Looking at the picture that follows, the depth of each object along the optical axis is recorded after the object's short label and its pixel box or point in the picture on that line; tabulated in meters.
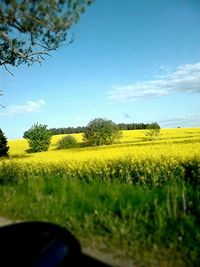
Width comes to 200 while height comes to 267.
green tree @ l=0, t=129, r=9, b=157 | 33.66
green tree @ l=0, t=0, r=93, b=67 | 8.84
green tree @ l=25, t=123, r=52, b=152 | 38.72
